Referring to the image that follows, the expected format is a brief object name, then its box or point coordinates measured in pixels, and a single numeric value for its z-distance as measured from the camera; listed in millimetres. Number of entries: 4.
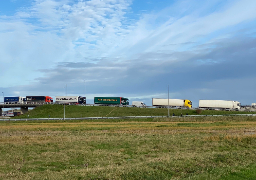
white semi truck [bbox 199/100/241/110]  106000
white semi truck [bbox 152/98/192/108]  109938
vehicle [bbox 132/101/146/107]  121794
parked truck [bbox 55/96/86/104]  123312
